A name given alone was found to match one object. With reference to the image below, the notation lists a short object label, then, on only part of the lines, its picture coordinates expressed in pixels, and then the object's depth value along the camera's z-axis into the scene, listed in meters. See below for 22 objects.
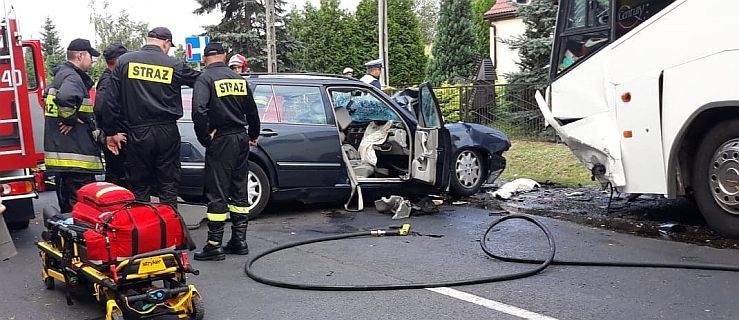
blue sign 15.41
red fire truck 6.95
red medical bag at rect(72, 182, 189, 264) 4.60
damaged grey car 8.50
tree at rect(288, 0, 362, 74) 29.20
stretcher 4.46
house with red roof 28.50
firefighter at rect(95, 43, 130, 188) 7.37
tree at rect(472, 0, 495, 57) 31.77
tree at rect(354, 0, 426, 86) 29.25
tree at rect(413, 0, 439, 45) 55.48
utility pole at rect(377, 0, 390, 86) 19.07
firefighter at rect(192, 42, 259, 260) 6.50
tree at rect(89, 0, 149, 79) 41.59
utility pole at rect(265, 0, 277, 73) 18.20
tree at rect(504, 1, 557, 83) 17.58
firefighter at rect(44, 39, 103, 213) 7.13
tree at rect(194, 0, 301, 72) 26.75
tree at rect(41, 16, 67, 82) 47.62
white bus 6.71
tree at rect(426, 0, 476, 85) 26.69
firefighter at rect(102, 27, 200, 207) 6.29
